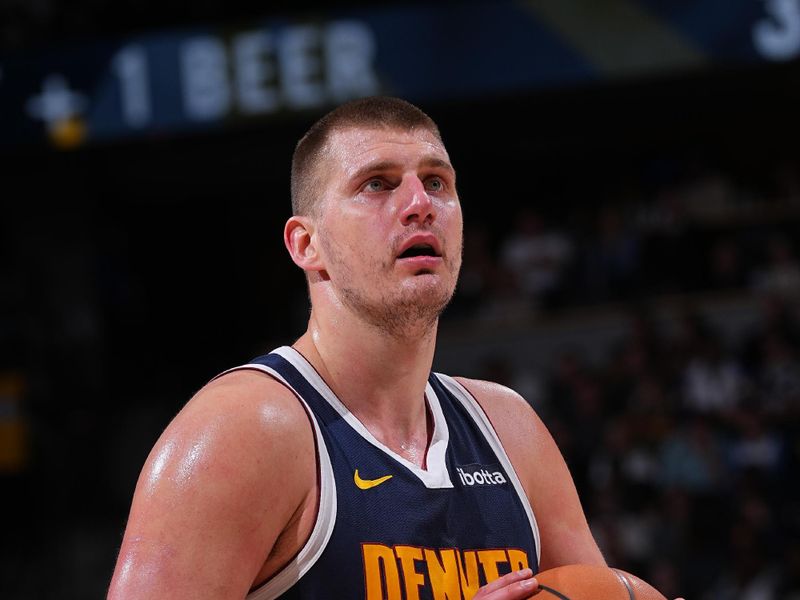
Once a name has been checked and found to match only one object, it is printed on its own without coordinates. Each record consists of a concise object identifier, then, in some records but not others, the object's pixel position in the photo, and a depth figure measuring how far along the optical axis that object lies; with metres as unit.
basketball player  4.60
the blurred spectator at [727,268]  20.78
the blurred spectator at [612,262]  21.11
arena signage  18.34
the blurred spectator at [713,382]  18.37
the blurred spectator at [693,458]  17.33
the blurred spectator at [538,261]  21.59
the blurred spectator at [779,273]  20.09
